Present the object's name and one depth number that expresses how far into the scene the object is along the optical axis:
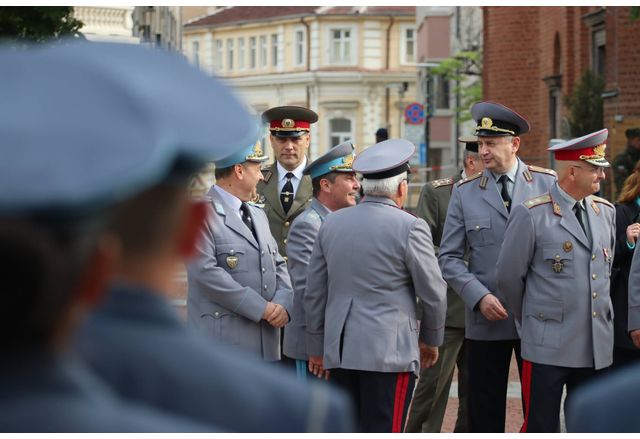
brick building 30.48
